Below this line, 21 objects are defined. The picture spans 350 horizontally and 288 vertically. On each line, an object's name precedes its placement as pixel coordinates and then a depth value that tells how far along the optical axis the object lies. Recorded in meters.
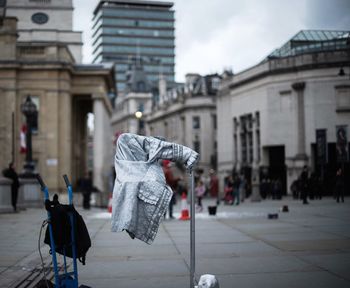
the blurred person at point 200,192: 27.32
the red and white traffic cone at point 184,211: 21.28
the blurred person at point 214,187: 42.03
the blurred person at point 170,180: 21.52
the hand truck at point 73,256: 6.57
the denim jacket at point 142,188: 6.66
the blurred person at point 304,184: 29.56
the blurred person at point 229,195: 34.18
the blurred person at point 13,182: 24.71
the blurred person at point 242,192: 39.78
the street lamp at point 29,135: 30.64
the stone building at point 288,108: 44.28
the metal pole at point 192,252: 6.69
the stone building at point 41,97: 44.62
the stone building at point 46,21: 54.53
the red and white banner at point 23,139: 36.12
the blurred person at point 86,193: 30.36
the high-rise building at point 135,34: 165.88
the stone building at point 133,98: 123.94
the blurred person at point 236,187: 34.58
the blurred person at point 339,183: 29.02
